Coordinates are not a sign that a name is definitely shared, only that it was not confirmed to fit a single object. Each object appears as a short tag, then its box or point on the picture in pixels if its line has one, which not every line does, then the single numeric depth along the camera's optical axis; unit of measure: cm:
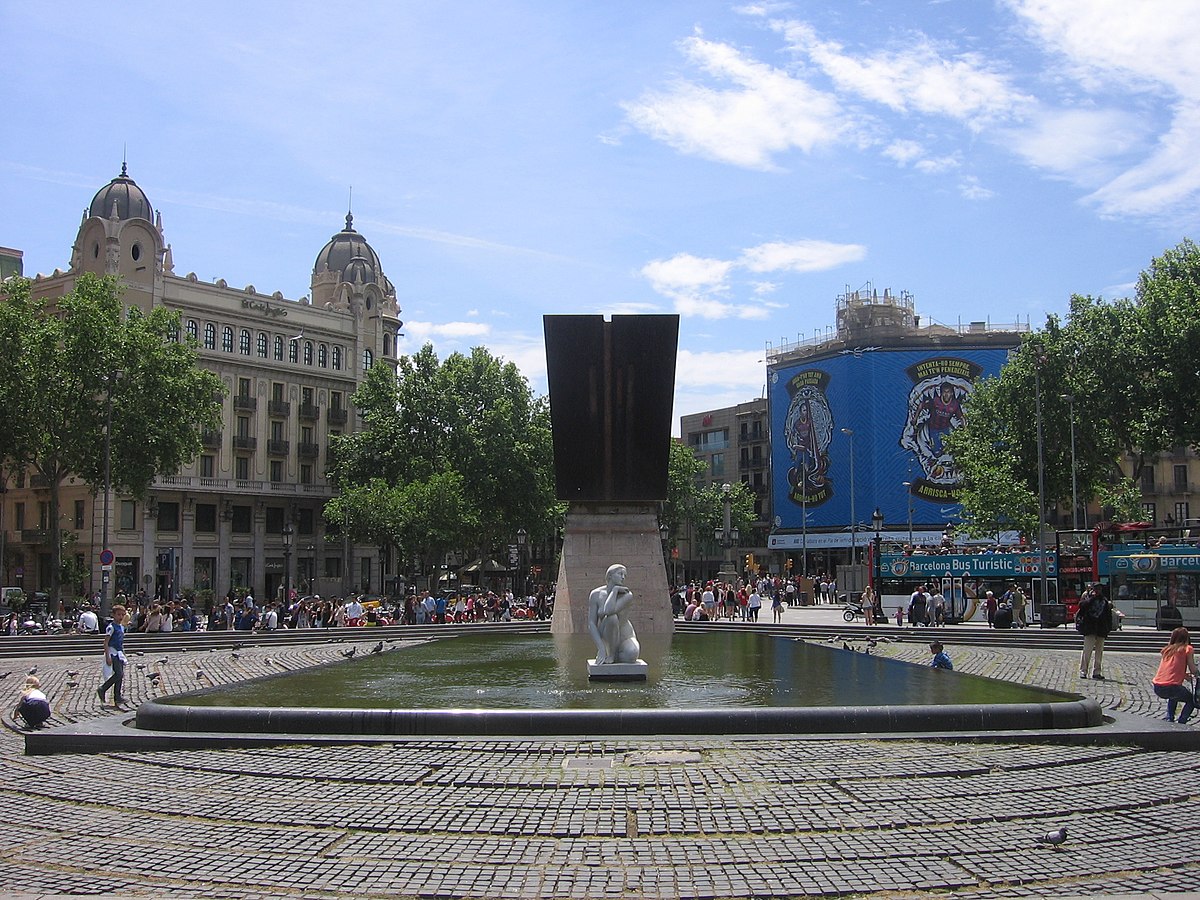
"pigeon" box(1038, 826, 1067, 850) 798
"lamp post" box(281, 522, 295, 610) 4878
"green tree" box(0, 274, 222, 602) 4181
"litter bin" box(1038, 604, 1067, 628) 3228
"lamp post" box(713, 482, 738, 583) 5153
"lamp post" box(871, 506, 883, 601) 3916
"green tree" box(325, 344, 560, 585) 5894
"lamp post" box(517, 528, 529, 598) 6425
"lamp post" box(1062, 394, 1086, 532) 4425
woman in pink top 1322
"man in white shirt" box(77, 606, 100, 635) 2950
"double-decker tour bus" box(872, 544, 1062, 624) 3669
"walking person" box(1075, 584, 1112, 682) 1770
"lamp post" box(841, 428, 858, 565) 6619
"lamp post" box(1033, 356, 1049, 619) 3400
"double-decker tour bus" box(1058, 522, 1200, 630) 3171
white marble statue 1566
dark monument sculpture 3066
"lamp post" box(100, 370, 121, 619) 3600
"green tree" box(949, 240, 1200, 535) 4262
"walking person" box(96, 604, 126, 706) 1562
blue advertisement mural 6775
